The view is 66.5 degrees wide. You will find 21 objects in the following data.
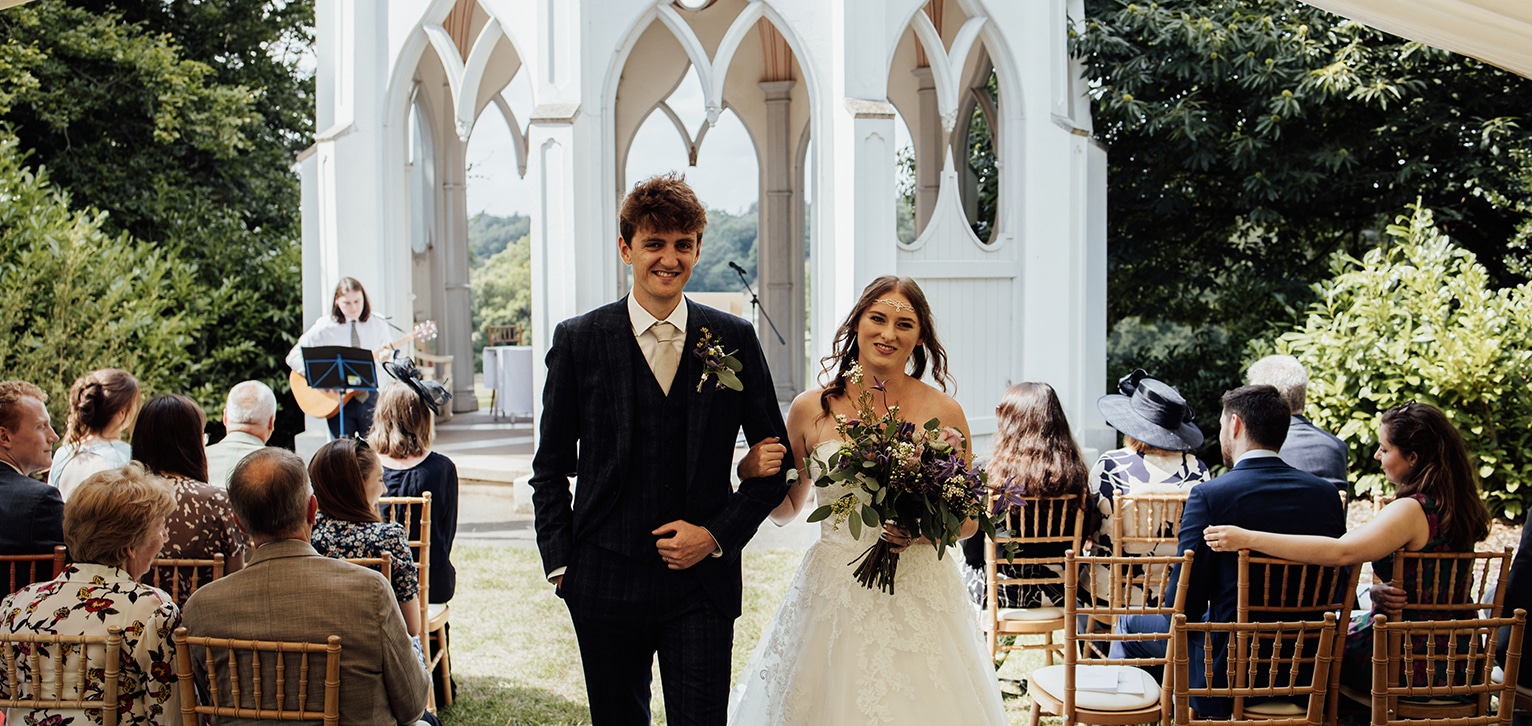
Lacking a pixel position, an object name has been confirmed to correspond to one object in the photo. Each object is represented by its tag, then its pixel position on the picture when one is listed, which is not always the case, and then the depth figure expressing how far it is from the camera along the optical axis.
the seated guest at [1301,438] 5.28
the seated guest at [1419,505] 3.74
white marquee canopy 3.82
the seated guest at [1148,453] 4.88
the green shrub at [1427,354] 8.43
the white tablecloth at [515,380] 13.64
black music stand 8.46
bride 3.39
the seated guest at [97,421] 4.56
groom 2.94
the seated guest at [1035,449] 4.73
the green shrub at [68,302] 9.53
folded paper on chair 3.86
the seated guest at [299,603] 2.92
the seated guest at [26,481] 3.69
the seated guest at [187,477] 3.80
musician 8.87
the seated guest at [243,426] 4.88
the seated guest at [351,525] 3.91
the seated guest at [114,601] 3.01
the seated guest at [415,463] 4.86
